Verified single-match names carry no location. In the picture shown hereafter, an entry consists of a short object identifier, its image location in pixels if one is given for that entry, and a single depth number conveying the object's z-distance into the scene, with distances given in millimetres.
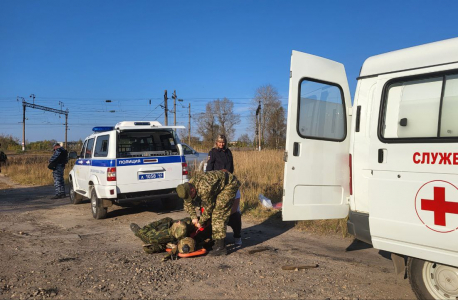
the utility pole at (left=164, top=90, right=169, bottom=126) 31875
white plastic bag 8734
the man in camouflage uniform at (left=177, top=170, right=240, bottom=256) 5047
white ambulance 3346
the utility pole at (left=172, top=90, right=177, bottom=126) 35281
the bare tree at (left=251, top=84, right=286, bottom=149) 36219
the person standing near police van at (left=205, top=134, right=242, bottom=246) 6625
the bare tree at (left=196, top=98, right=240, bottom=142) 57656
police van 7809
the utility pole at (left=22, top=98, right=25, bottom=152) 48962
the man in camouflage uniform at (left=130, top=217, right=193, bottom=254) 5281
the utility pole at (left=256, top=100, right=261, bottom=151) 37988
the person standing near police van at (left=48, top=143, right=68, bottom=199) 11959
